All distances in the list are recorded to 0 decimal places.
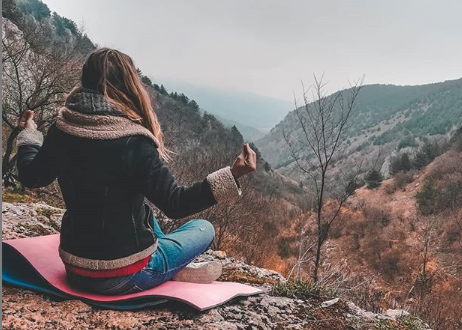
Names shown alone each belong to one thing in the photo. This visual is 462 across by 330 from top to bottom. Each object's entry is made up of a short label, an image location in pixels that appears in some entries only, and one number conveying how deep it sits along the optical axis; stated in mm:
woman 2059
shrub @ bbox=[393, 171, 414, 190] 30406
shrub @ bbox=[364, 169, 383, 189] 32438
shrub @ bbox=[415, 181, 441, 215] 22734
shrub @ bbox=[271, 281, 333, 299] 3023
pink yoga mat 2350
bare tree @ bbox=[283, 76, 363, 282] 6395
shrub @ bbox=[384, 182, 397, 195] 30047
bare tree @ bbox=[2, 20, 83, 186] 12414
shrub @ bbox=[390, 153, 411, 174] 35619
